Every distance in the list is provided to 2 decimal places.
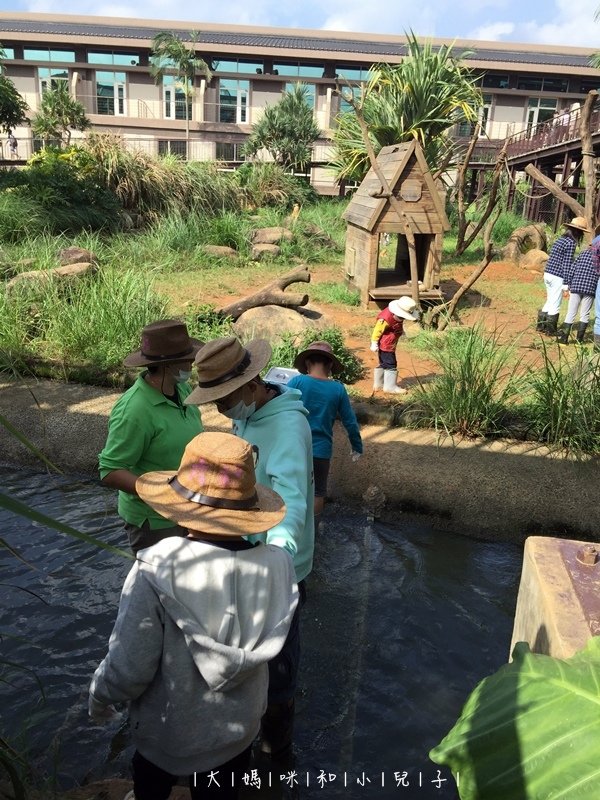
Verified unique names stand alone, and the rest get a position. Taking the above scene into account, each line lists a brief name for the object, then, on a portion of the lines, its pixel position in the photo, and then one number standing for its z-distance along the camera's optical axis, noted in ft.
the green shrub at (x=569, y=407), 17.53
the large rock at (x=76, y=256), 32.48
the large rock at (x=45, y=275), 25.67
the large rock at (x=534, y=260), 52.65
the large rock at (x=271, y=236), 50.83
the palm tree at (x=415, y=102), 47.85
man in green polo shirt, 9.40
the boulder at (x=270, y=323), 26.11
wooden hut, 32.68
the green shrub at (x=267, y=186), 63.21
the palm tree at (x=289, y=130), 88.58
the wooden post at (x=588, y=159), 21.81
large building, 108.58
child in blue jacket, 13.01
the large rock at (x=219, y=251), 46.44
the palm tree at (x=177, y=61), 98.12
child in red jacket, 20.93
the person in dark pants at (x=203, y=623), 5.58
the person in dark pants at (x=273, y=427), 7.60
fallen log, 27.22
